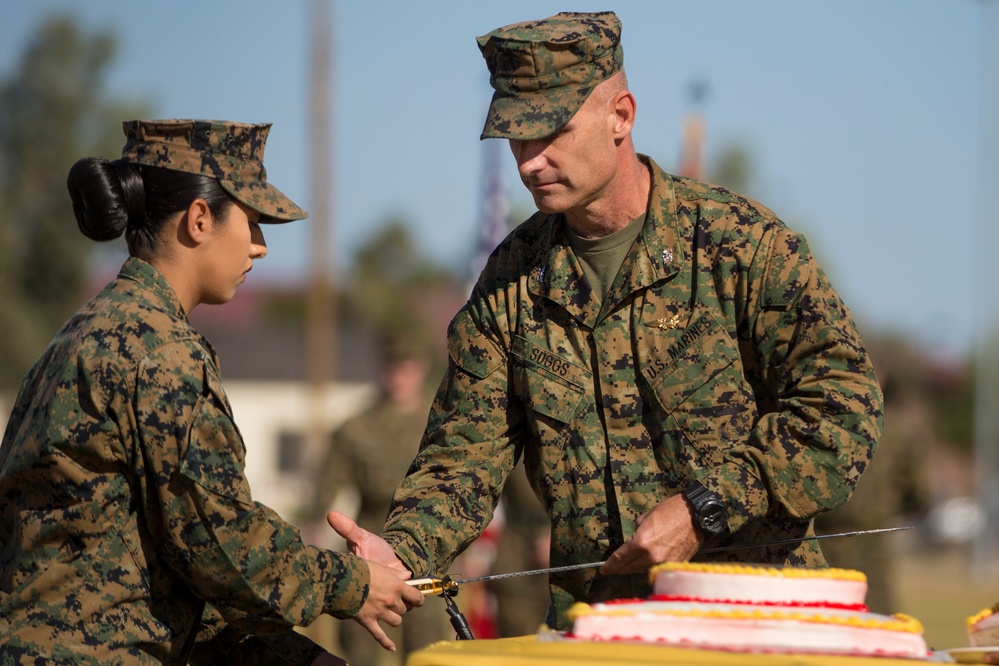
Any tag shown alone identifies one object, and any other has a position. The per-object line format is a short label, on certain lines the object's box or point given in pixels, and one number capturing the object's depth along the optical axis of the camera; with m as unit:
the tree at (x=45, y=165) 69.19
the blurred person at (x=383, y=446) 22.11
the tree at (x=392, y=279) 148.25
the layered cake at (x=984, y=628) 7.51
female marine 7.64
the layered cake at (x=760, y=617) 6.40
